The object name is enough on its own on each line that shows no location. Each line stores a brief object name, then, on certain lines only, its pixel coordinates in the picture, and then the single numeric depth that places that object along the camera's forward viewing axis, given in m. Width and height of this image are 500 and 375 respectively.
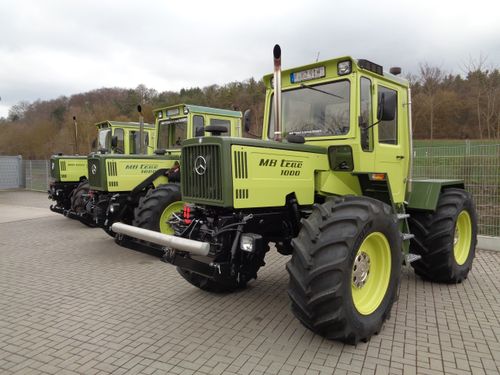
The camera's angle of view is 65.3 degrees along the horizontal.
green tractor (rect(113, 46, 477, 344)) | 3.25
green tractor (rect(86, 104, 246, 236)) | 6.61
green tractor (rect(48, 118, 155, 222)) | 9.42
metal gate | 20.77
